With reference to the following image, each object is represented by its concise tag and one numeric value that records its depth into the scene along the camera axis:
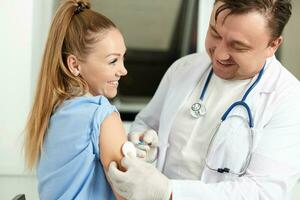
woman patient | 1.19
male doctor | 1.34
